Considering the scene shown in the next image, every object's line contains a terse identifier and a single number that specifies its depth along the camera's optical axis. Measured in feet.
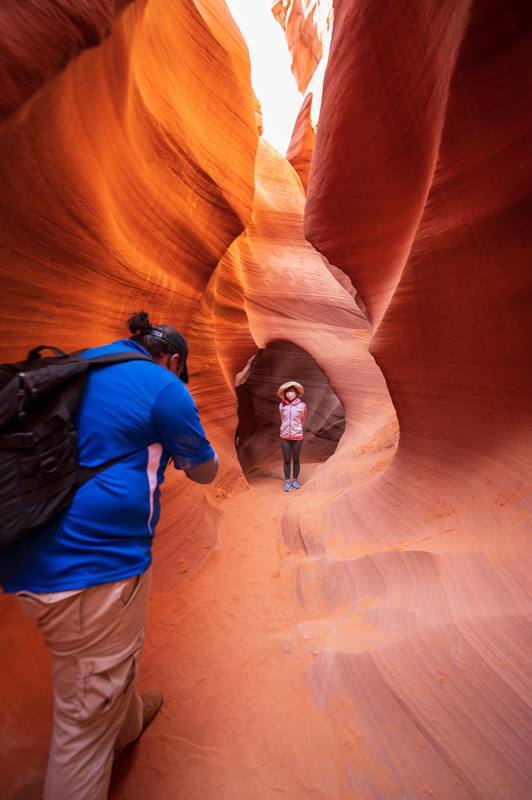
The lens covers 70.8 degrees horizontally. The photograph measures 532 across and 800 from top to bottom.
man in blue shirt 3.95
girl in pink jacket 21.85
